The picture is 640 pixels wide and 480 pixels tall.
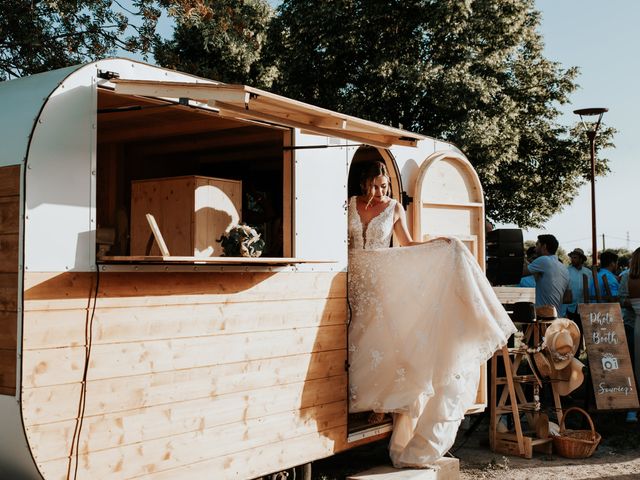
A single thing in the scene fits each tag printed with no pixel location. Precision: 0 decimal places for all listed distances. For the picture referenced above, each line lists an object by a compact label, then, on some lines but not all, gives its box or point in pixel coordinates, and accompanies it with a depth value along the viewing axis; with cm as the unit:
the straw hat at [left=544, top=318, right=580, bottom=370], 753
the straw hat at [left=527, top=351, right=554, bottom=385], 748
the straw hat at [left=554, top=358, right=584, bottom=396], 756
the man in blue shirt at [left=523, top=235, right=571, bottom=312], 930
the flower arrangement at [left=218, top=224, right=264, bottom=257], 474
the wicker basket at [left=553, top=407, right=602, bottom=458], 725
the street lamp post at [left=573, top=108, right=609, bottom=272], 1264
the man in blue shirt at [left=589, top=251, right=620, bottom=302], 1012
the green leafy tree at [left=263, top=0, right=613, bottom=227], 1856
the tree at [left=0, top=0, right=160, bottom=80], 1296
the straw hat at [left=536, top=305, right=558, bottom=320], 752
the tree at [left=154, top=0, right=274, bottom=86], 1302
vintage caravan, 373
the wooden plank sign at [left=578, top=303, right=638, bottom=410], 803
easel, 725
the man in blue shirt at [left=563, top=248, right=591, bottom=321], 1023
